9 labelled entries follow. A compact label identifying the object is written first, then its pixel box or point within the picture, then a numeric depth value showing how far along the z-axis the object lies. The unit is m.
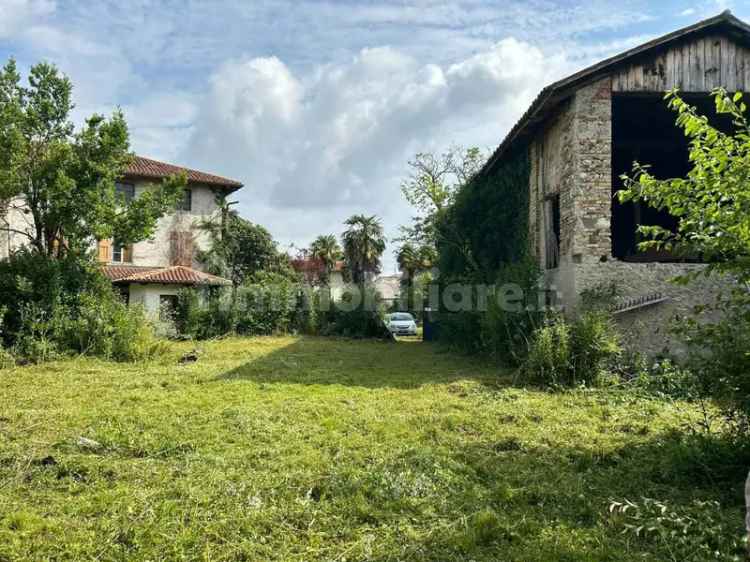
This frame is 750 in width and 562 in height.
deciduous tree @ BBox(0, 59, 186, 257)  13.78
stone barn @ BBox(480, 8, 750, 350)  9.98
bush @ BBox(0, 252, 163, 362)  12.66
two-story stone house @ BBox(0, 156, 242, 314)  20.52
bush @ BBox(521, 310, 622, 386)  8.80
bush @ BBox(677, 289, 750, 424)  4.44
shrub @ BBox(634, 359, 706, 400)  8.09
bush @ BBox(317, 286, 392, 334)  21.58
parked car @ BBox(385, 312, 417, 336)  26.53
